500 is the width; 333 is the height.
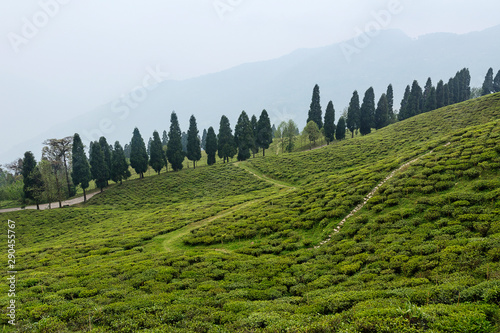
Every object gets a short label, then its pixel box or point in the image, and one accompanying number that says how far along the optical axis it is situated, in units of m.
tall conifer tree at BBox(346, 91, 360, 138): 84.69
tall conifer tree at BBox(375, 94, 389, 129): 83.44
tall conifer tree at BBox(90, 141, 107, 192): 64.88
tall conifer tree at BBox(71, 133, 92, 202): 62.78
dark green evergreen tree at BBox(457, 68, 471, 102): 92.00
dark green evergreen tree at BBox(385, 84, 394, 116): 97.55
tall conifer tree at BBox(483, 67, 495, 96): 93.06
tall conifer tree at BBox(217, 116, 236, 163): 76.00
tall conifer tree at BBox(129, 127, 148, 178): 70.44
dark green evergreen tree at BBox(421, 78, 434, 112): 81.33
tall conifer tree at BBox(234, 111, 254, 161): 74.94
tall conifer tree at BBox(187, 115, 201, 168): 75.19
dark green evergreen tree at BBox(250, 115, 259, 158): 77.06
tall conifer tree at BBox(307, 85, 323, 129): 89.19
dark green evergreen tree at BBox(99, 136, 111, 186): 66.75
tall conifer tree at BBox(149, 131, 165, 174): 70.94
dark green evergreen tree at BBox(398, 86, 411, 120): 83.50
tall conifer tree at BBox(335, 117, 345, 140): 80.19
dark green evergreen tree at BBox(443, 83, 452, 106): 83.81
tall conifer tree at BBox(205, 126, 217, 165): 77.19
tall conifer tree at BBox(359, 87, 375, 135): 83.31
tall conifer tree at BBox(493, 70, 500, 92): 92.88
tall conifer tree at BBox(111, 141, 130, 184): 67.19
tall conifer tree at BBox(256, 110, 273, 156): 79.25
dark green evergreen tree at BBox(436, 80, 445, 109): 82.31
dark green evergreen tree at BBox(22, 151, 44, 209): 51.94
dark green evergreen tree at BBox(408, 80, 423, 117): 82.31
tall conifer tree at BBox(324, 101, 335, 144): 79.62
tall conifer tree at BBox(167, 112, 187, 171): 72.44
